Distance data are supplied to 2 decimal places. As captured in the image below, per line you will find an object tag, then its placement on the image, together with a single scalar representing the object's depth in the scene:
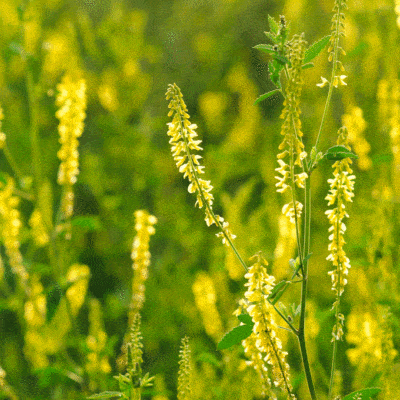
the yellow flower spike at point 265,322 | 2.24
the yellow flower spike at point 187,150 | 2.35
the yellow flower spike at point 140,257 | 4.50
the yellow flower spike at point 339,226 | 2.40
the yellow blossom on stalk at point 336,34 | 2.27
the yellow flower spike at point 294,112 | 2.14
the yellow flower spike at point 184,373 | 2.57
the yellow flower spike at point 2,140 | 4.53
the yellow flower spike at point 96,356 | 4.63
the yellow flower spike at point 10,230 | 5.17
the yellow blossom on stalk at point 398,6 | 4.59
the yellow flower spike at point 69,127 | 4.67
